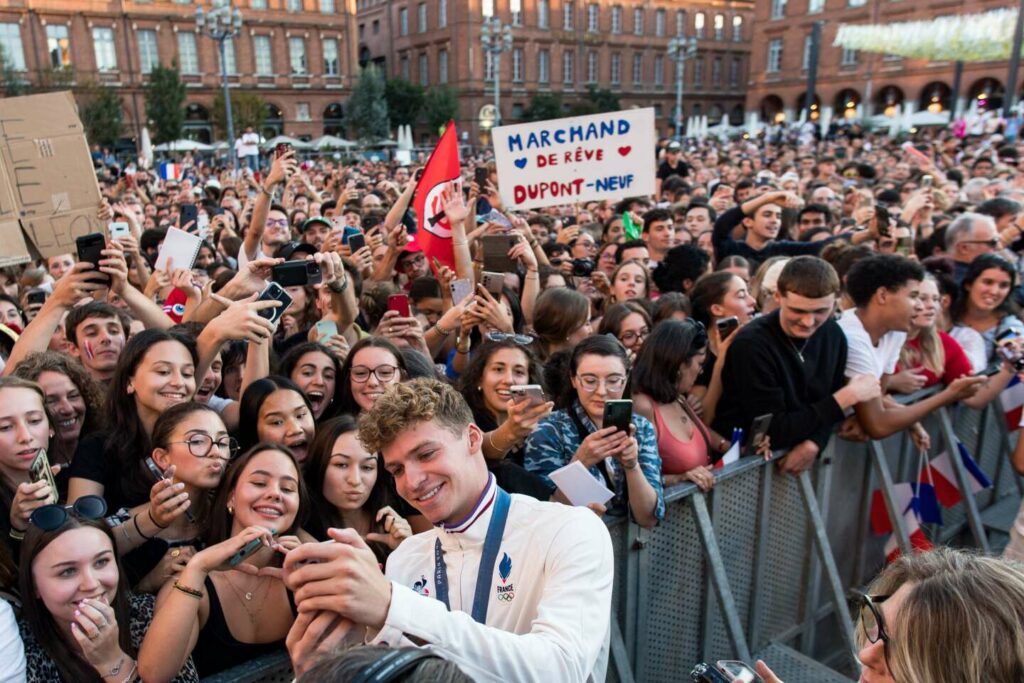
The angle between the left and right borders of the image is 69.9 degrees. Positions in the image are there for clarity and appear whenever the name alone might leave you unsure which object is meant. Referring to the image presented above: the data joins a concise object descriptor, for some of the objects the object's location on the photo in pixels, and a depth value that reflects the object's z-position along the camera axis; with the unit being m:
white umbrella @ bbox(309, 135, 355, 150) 38.69
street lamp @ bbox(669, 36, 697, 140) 38.39
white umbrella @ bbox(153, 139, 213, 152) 34.58
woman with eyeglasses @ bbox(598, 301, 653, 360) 4.43
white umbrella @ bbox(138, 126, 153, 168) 21.50
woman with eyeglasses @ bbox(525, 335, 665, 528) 2.98
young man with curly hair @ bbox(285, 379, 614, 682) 1.63
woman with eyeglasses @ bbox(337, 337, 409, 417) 3.75
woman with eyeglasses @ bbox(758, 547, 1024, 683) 1.39
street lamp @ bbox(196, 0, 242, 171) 24.76
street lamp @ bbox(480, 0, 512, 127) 35.51
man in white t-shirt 3.97
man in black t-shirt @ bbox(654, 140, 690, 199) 15.08
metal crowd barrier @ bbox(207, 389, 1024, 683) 3.28
